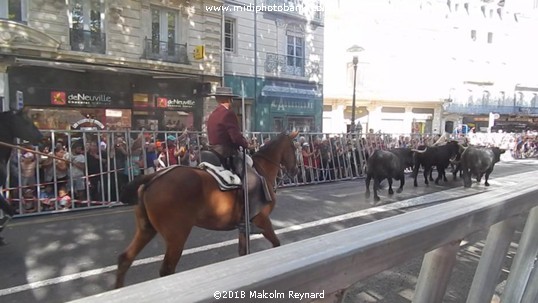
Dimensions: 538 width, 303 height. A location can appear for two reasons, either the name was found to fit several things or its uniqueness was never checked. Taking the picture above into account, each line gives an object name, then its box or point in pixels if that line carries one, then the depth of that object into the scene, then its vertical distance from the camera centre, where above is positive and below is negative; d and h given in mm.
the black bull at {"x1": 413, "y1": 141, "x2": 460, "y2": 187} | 12570 -1251
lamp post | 15020 +2847
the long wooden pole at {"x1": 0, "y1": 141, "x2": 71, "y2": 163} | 5723 -470
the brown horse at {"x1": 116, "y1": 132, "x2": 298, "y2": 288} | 3895 -1009
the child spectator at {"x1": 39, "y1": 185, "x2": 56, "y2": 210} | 7707 -1725
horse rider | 4660 -337
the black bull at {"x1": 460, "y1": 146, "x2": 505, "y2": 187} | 11797 -1328
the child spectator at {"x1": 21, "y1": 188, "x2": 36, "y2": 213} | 7567 -1759
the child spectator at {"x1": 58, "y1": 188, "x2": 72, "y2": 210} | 7879 -1794
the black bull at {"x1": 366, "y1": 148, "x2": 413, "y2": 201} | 9727 -1262
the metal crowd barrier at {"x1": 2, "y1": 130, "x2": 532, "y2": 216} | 7633 -1166
